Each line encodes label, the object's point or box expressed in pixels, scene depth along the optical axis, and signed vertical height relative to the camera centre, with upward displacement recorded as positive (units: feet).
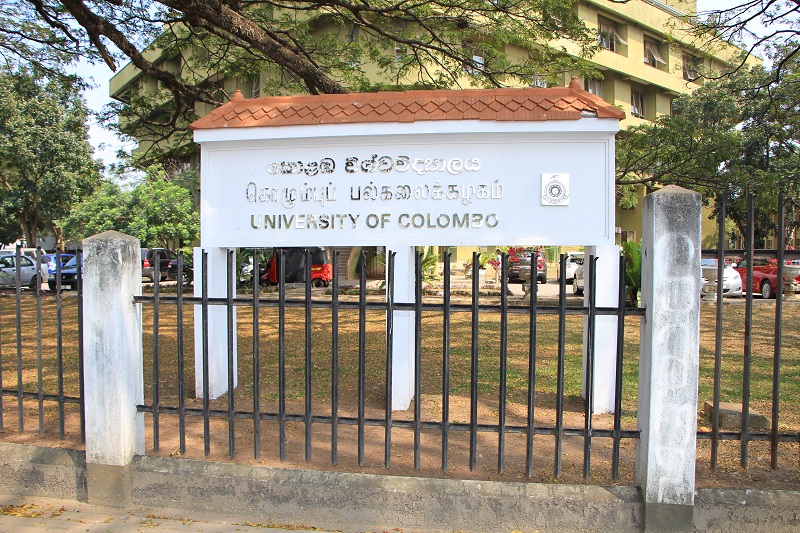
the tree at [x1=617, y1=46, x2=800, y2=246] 41.27 +6.54
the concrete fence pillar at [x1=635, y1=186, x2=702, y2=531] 11.65 -2.07
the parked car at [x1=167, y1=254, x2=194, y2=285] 67.67 -2.31
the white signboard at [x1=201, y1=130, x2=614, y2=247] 17.07 +1.68
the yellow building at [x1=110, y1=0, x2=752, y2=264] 99.66 +31.38
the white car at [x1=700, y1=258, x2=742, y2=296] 56.42 -2.50
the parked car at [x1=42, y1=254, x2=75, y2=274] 83.04 -1.53
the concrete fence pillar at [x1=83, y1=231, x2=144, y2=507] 13.69 -2.57
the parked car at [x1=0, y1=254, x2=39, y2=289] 72.95 -2.42
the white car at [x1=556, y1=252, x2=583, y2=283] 84.40 -2.75
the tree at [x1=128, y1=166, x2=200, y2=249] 74.28 +4.21
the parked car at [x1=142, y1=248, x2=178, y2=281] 85.98 -2.25
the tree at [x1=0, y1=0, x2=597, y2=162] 33.63 +13.85
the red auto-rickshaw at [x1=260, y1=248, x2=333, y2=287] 70.54 -2.31
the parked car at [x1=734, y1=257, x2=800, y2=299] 60.85 -2.44
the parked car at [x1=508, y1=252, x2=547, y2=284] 69.82 -1.55
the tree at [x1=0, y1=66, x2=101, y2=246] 91.66 +14.28
